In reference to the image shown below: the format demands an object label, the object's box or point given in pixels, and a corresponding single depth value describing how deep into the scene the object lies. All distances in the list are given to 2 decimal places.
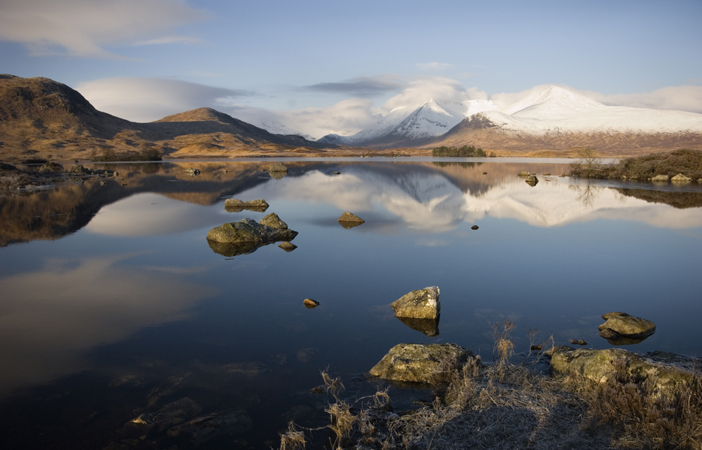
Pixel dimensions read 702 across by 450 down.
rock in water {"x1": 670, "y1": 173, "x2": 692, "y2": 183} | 46.31
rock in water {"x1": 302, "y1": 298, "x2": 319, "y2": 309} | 10.36
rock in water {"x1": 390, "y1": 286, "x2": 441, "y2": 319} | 9.62
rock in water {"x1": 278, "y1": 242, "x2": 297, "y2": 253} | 16.23
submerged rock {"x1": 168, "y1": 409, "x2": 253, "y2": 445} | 5.77
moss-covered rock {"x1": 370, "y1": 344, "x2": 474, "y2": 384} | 7.09
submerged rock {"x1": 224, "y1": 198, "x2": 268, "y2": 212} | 26.64
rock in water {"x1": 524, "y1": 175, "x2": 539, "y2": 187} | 42.69
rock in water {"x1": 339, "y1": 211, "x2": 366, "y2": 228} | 21.33
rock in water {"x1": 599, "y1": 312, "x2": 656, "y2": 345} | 8.68
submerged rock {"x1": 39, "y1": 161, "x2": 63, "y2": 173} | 57.00
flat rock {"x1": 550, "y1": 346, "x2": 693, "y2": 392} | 5.82
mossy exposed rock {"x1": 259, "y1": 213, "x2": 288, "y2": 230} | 18.94
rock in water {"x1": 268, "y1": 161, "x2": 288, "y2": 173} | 60.09
